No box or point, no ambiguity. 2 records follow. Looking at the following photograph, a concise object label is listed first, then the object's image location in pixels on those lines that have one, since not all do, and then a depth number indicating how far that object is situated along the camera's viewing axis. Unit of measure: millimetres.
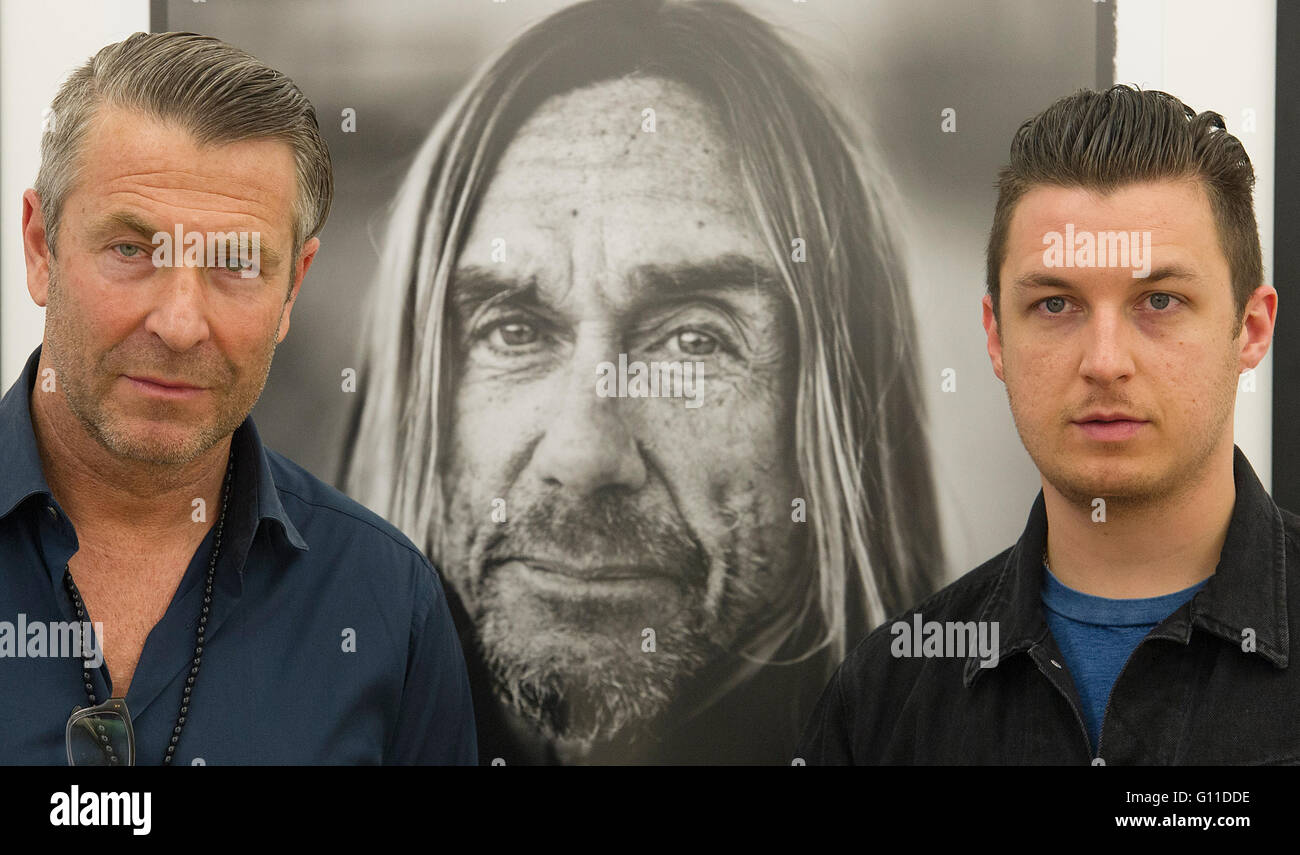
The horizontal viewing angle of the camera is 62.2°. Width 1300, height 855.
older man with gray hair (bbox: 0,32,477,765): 1373
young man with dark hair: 1394
